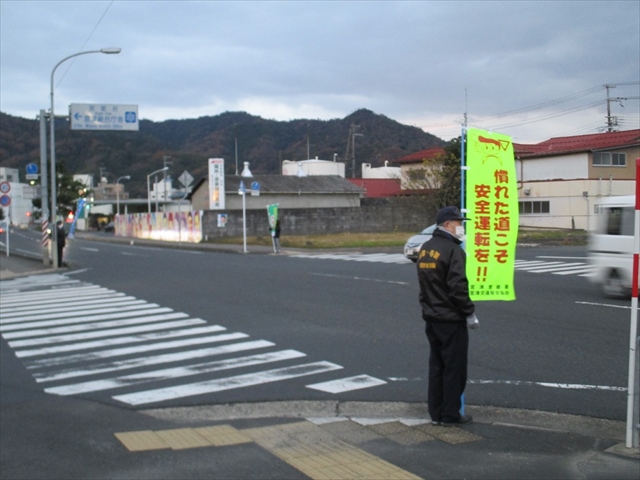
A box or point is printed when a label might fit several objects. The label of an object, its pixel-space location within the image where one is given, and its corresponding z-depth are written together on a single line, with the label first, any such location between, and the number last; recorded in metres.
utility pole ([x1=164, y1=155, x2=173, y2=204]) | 71.25
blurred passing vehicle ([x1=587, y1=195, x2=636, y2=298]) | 13.76
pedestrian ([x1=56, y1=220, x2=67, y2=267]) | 29.33
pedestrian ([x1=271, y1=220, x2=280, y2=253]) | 34.93
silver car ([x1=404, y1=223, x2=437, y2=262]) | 24.23
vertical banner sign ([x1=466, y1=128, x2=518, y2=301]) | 6.44
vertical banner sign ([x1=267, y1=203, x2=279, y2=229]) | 35.11
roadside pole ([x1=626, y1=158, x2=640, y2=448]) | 5.20
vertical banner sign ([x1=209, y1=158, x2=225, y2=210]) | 51.84
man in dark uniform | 5.99
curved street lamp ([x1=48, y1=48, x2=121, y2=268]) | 28.17
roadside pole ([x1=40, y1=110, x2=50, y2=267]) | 28.95
